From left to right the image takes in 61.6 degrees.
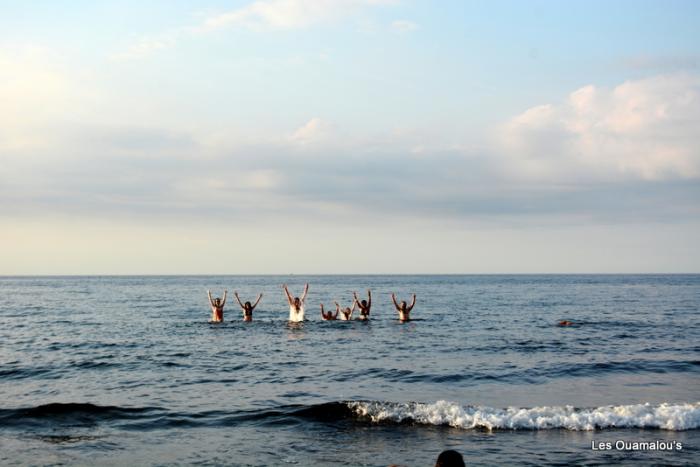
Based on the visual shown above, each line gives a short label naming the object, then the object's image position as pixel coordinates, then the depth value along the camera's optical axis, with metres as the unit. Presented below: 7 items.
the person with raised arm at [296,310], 33.30
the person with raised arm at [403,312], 34.31
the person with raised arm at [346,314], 34.28
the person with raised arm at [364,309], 34.44
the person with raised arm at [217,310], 32.75
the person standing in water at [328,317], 34.16
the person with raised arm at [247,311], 33.06
